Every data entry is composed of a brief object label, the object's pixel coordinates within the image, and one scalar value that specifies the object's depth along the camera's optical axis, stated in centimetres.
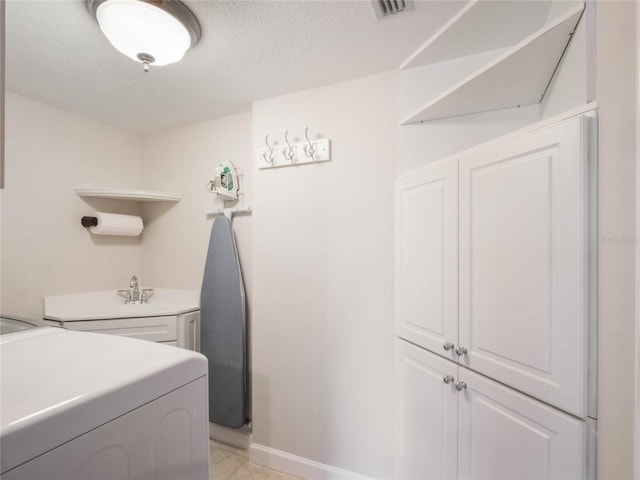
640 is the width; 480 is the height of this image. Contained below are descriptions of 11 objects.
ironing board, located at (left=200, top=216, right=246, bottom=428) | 194
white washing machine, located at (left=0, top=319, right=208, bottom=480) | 47
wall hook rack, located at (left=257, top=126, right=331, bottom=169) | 174
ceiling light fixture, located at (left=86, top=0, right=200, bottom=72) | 108
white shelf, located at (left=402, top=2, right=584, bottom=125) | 90
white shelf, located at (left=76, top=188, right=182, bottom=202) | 210
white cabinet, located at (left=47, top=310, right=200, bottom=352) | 180
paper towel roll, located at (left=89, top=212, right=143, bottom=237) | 213
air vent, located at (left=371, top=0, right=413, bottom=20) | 115
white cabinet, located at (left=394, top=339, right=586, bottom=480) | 80
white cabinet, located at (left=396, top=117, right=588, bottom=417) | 76
